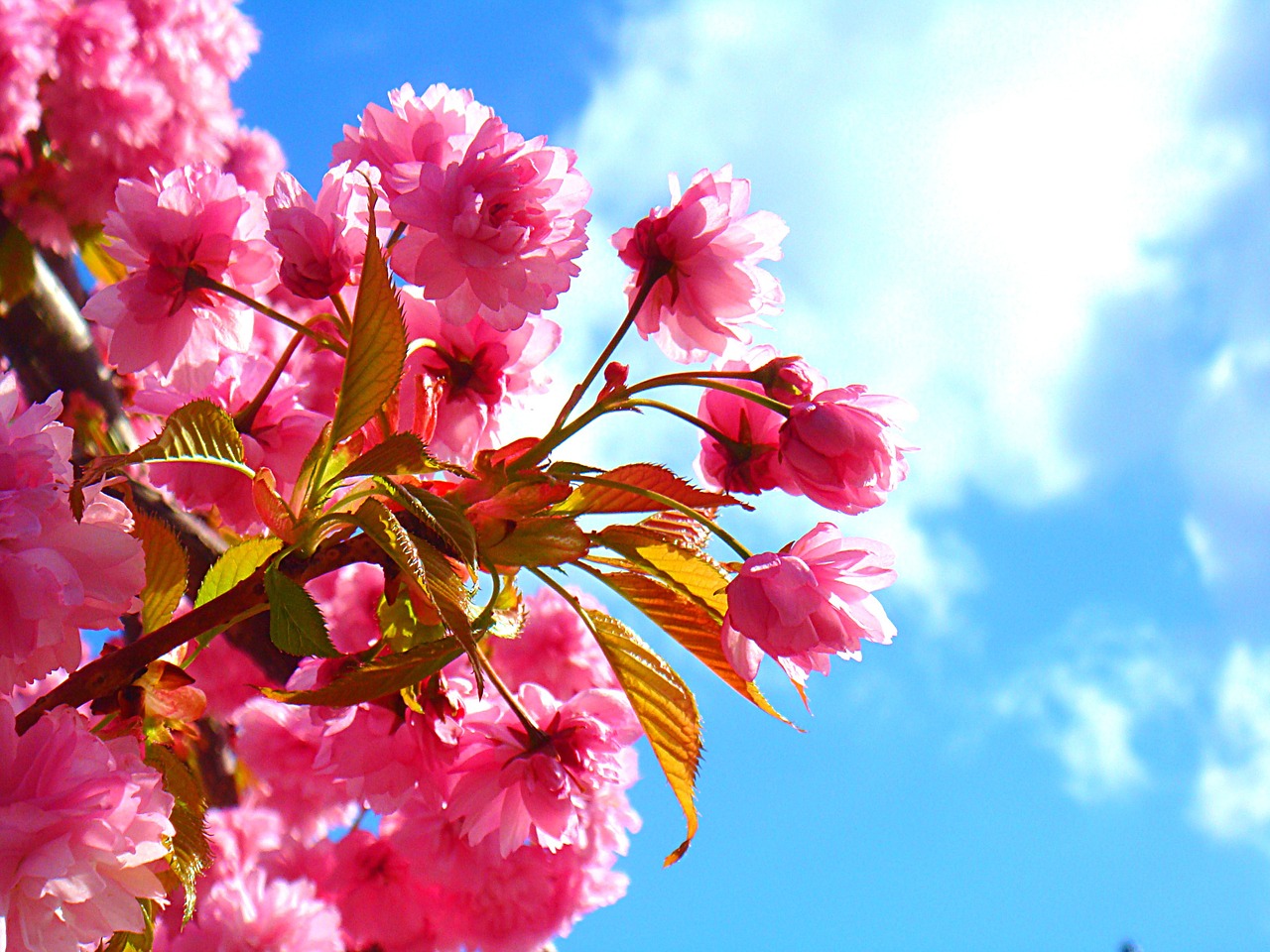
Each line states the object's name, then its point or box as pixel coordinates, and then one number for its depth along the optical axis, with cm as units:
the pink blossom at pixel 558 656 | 65
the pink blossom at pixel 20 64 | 99
